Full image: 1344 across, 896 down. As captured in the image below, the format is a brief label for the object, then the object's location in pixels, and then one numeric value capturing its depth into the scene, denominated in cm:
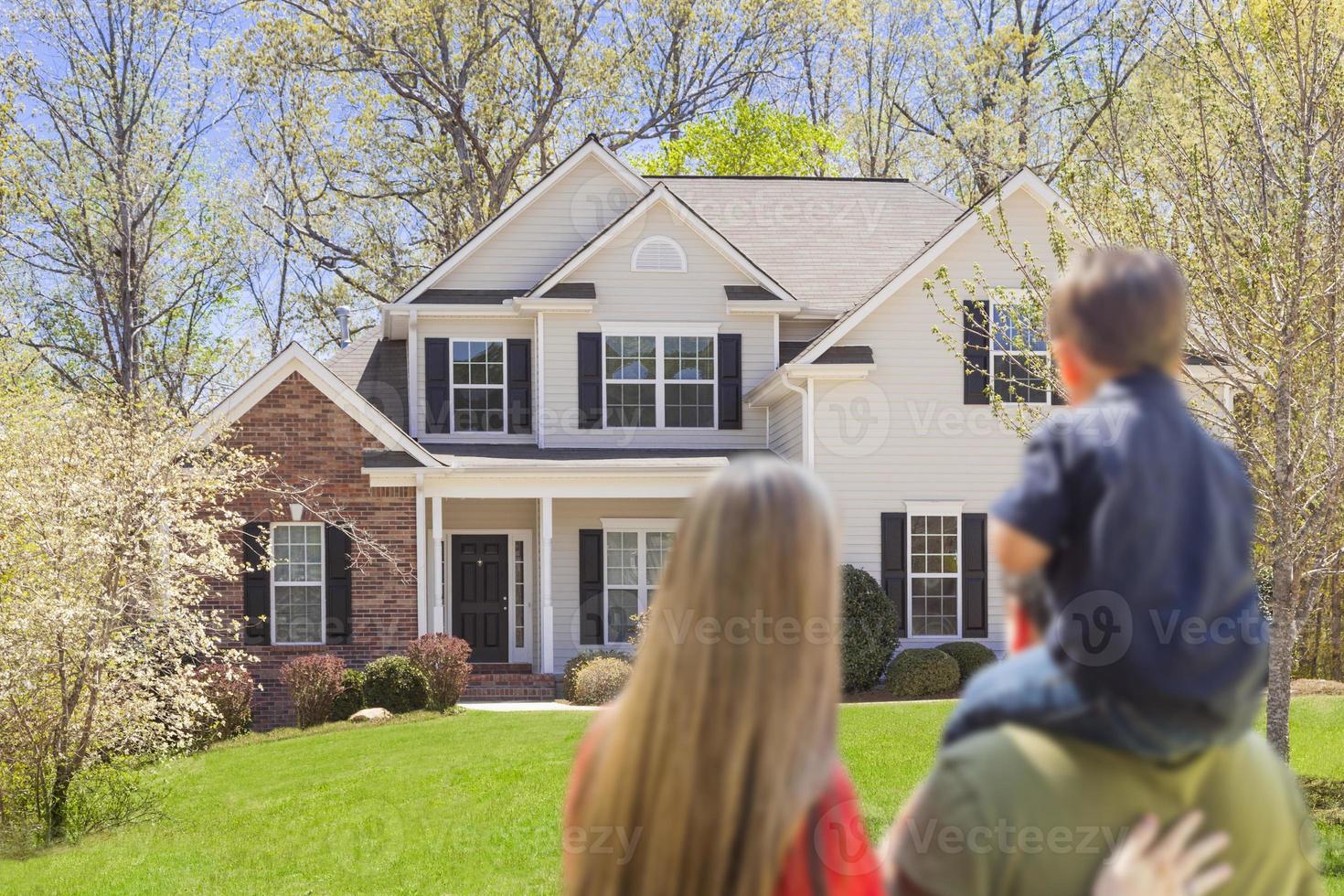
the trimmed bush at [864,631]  1728
